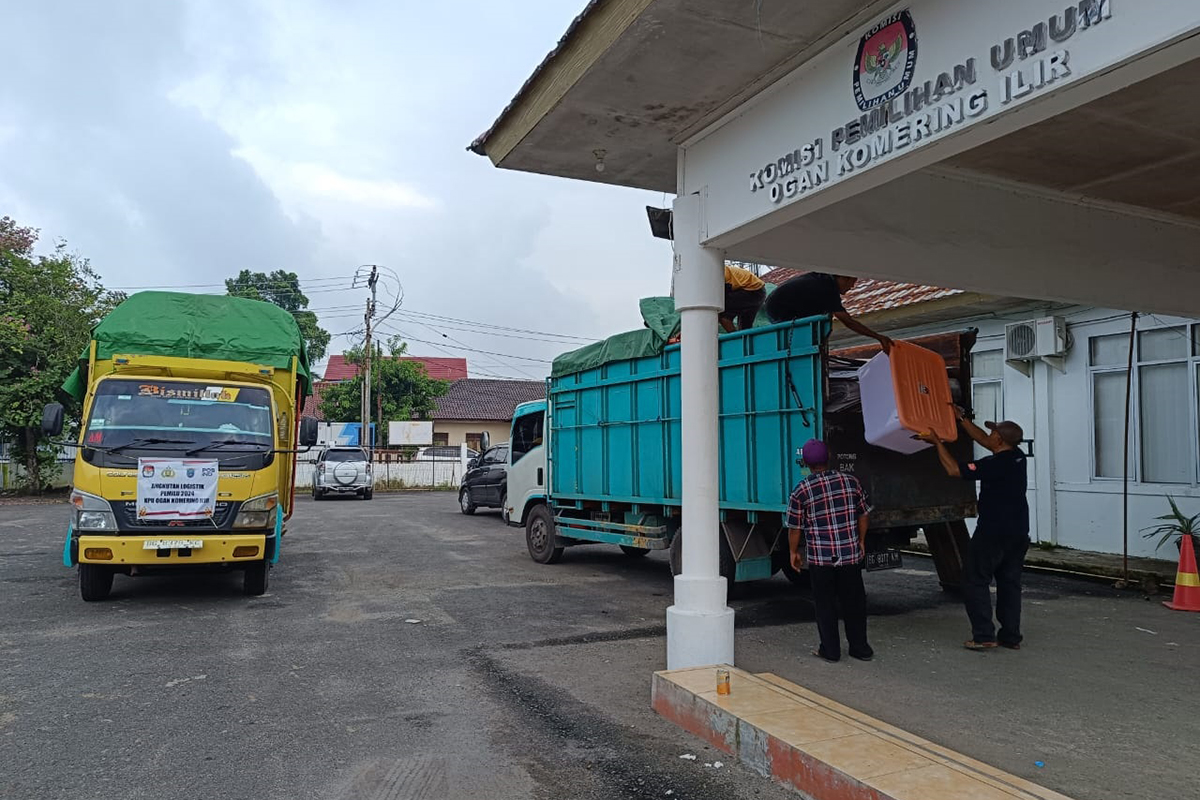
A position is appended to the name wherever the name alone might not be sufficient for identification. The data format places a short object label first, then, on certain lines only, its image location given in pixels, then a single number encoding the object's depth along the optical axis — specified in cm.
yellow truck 804
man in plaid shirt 614
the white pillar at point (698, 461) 571
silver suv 2641
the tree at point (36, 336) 2306
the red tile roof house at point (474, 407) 4459
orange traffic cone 802
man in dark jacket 643
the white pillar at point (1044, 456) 1159
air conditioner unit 1121
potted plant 957
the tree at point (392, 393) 3944
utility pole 3297
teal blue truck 746
